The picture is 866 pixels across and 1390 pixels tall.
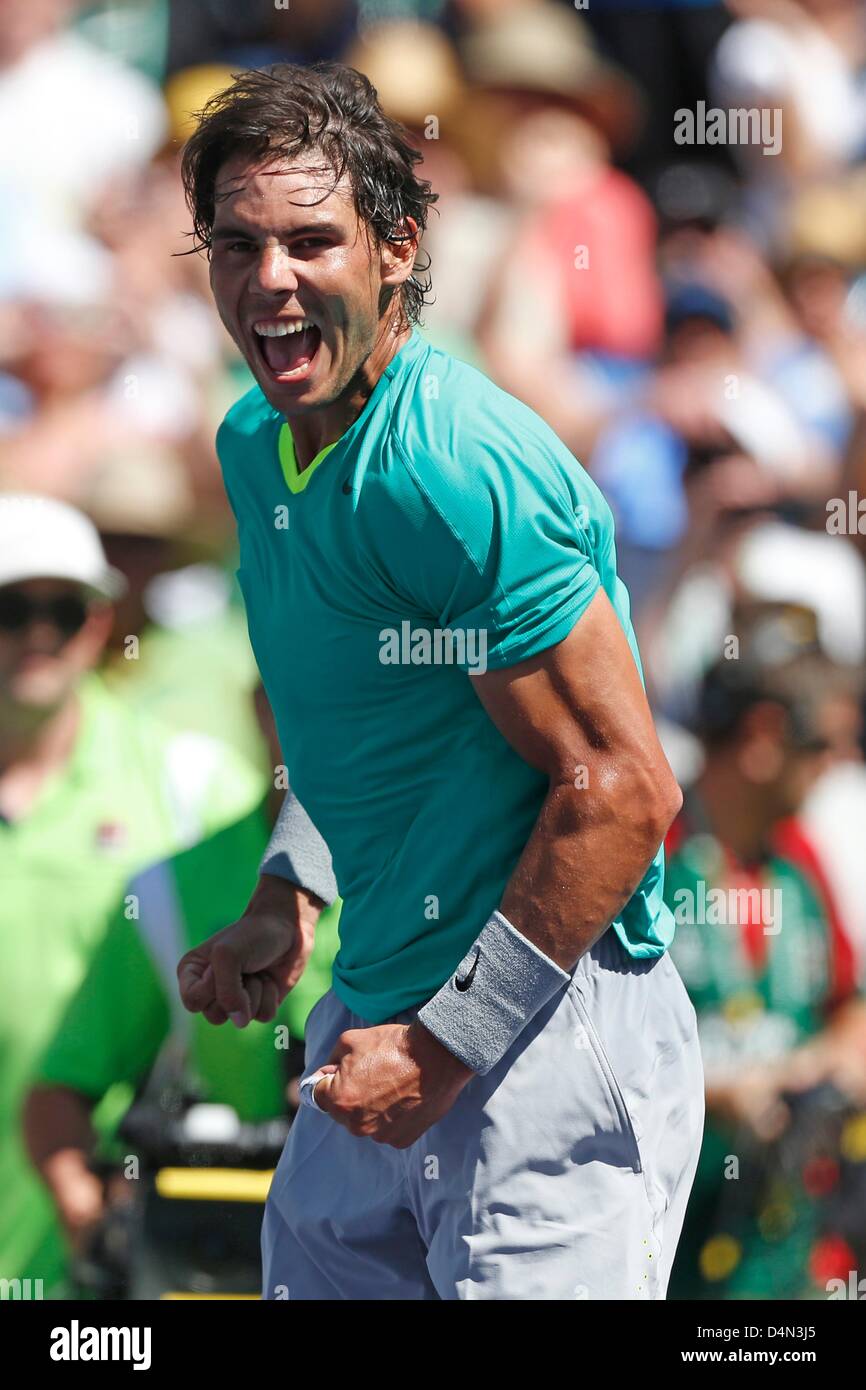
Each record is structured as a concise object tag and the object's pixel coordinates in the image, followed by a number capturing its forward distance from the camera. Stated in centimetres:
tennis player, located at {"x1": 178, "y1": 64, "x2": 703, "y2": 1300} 290
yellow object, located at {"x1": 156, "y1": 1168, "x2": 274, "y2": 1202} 567
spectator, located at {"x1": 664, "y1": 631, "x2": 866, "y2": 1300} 601
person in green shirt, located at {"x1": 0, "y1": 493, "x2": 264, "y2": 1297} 564
